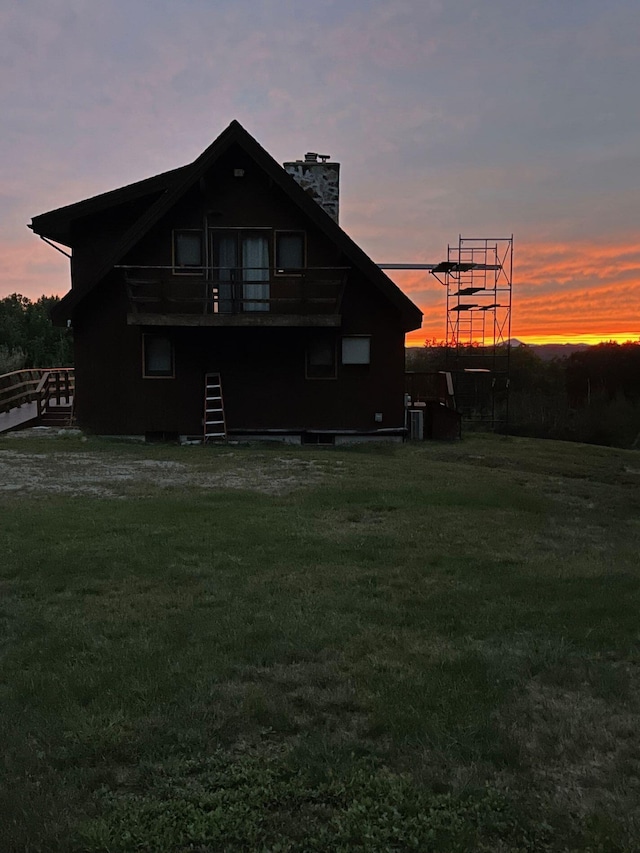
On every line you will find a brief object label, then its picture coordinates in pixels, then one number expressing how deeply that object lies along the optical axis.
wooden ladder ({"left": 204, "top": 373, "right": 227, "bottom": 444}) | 17.02
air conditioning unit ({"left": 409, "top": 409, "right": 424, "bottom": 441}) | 18.92
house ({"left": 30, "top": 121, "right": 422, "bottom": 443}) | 16.42
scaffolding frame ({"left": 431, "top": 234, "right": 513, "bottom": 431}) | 26.38
